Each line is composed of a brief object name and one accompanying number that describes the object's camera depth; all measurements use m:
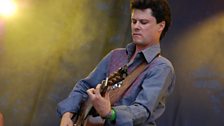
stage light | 8.43
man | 6.49
